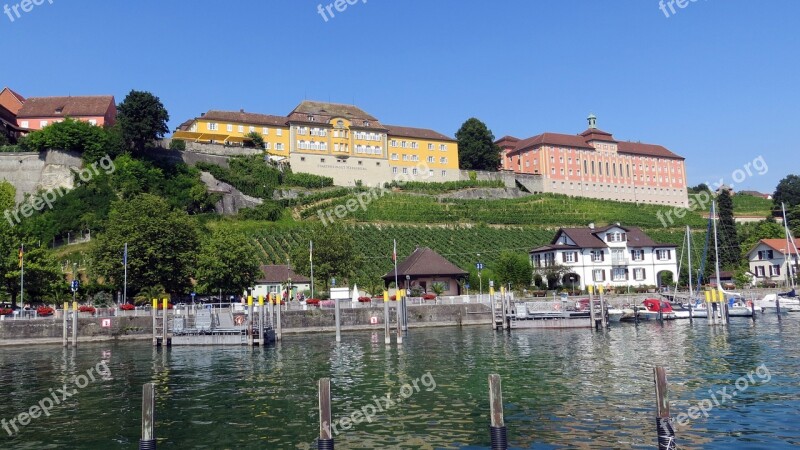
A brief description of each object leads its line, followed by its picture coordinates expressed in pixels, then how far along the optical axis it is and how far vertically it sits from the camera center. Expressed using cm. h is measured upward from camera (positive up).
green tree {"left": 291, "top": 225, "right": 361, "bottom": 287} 6678 +307
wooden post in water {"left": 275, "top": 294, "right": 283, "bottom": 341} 4747 -232
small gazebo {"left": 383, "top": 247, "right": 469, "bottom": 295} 6700 +101
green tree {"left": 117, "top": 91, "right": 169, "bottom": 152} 9100 +2546
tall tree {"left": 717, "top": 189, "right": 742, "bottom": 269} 9531 +592
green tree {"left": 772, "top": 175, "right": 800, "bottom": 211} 15141 +1987
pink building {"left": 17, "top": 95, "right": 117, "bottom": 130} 10388 +3049
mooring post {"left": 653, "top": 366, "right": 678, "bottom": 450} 1334 -299
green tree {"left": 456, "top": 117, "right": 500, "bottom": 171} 13900 +2915
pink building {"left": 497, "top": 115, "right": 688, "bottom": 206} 14112 +2614
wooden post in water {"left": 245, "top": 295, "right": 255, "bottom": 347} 4345 -241
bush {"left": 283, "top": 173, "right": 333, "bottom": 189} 11125 +1894
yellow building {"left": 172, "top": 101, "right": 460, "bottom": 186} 11725 +2785
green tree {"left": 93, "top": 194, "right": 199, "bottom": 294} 5859 +429
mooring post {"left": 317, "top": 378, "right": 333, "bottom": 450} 1295 -265
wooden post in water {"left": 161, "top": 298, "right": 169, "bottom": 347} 4516 -223
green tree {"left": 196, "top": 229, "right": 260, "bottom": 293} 6028 +250
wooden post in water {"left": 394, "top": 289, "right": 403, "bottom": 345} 4203 -258
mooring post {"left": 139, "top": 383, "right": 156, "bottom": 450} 1341 -265
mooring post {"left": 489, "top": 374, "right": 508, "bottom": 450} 1370 -311
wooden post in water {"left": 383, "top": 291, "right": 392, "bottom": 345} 4194 -215
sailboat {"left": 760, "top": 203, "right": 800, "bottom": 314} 6238 -298
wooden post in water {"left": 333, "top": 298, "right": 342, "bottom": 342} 4422 -204
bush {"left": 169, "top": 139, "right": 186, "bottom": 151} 10125 +2353
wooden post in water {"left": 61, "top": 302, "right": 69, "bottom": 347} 4683 -251
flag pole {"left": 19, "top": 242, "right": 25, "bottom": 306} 5306 +159
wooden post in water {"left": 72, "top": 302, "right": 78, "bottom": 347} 4666 -209
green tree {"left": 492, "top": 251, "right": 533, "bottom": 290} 7225 +114
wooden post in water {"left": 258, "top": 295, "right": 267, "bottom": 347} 4316 -211
